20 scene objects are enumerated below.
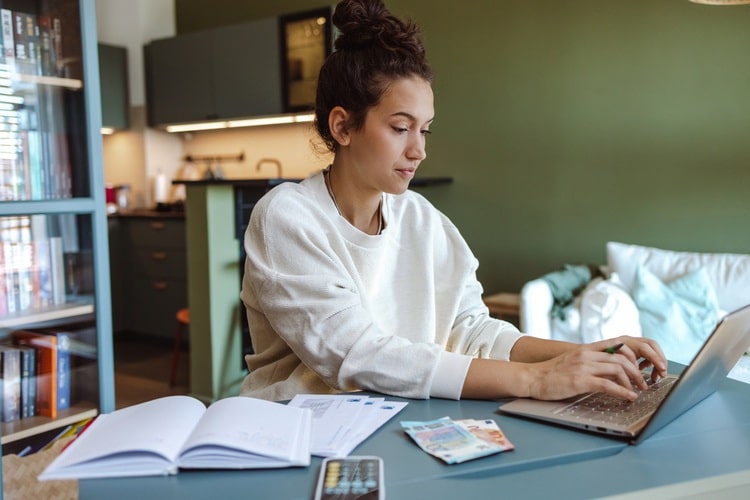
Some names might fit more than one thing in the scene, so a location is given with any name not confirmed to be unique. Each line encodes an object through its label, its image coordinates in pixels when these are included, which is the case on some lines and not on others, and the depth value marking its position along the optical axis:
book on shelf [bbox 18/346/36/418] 1.83
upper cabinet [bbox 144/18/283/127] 4.58
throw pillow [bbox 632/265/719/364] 2.71
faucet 5.04
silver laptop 0.88
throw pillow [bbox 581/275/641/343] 2.72
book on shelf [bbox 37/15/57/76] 1.77
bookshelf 1.73
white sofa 2.72
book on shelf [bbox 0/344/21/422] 1.77
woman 1.08
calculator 0.73
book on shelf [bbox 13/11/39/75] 1.74
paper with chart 0.86
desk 0.75
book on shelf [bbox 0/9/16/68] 1.71
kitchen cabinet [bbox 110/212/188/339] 4.80
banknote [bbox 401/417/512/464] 0.84
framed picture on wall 4.28
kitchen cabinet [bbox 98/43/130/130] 5.18
